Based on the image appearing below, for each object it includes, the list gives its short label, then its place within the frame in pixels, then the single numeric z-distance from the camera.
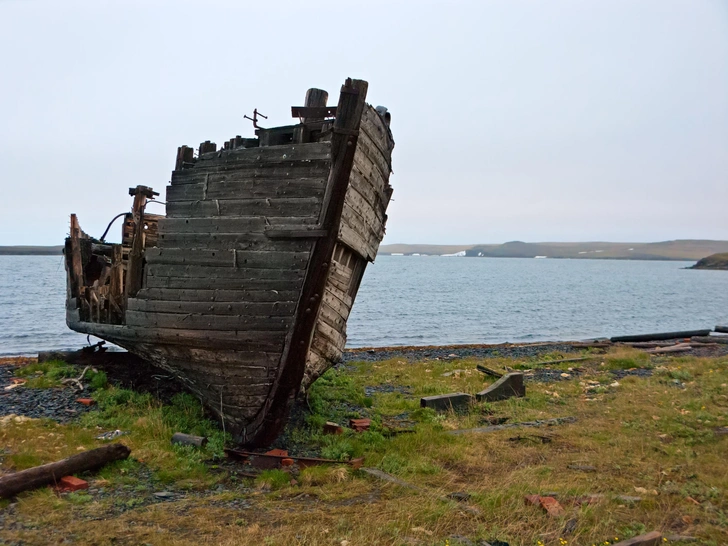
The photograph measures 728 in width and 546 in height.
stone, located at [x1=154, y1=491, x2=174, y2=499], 6.38
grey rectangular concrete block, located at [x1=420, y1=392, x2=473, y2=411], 10.69
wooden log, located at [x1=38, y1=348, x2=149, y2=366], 12.18
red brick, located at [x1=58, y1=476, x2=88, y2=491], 6.32
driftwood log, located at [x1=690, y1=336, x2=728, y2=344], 22.78
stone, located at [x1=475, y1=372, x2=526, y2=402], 11.35
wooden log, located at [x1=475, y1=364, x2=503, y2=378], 13.96
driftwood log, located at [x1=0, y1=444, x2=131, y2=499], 6.02
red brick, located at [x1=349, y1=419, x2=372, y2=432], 9.28
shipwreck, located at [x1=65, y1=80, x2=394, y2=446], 7.57
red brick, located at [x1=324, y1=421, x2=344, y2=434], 9.03
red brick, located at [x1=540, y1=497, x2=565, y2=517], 5.70
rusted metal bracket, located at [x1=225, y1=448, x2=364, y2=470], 7.46
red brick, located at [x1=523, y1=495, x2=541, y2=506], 5.92
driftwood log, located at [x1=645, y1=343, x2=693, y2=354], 19.98
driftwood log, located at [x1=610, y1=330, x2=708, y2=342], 24.20
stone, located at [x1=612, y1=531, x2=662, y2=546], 4.97
